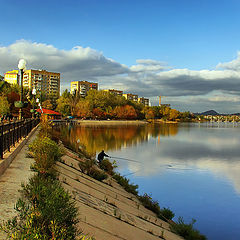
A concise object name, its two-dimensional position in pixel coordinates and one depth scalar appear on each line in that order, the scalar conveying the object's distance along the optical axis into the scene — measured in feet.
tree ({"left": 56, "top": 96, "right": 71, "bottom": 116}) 316.79
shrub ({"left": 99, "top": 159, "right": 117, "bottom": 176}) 50.50
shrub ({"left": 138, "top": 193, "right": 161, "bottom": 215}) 33.19
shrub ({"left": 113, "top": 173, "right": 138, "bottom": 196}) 40.61
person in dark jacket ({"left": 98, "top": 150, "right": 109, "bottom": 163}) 54.81
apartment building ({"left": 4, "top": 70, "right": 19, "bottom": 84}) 534.78
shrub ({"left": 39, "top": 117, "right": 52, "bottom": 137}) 60.38
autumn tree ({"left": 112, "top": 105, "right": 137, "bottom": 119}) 396.98
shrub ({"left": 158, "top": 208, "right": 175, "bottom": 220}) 31.71
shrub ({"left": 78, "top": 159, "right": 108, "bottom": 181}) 39.12
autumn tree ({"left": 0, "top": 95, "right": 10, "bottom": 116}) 134.82
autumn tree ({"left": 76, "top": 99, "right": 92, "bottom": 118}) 341.82
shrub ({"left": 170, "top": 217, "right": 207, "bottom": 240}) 25.81
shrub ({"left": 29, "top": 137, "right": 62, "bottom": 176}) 24.72
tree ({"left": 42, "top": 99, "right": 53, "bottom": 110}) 262.39
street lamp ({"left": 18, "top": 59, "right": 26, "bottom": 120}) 49.67
